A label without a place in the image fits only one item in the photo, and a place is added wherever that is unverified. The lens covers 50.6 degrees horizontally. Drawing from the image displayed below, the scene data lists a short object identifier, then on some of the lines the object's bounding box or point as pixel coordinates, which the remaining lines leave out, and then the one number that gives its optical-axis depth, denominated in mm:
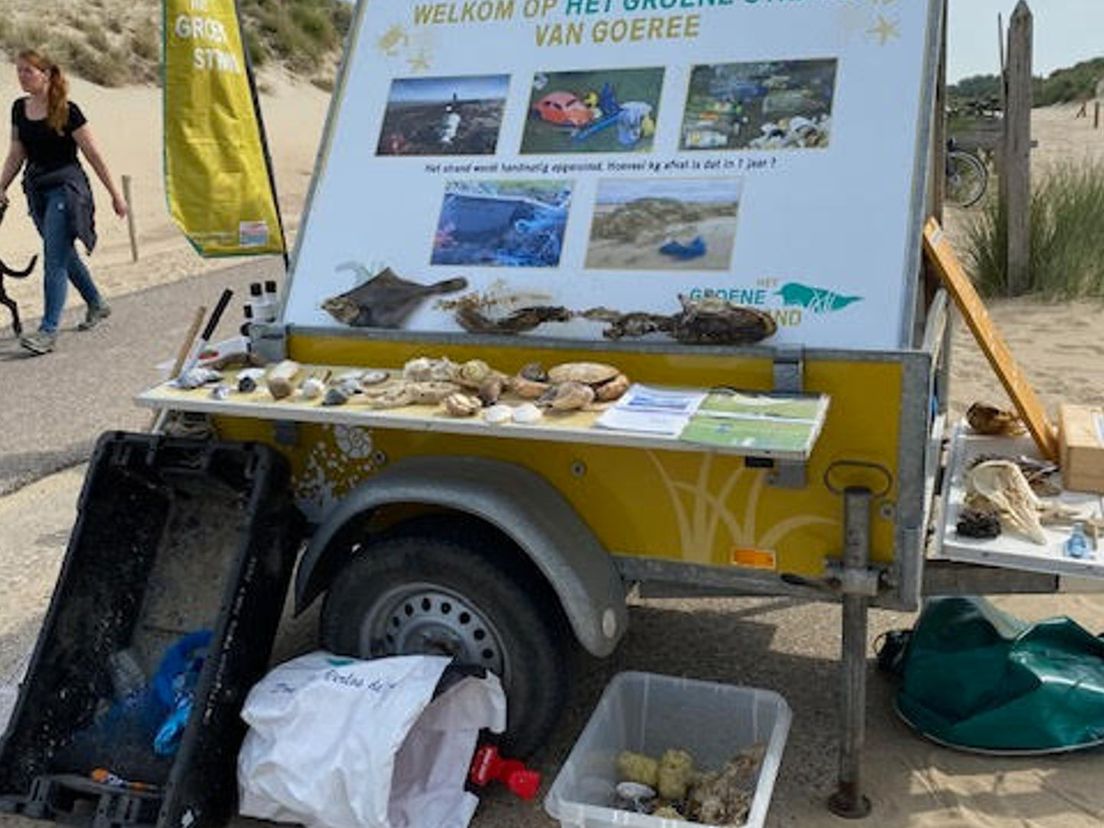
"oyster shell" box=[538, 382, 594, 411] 2961
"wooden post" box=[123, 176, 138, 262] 13914
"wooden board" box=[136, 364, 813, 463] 2689
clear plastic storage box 3236
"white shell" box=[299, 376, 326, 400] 3205
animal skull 3178
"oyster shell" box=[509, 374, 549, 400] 3096
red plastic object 3119
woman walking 8008
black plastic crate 3176
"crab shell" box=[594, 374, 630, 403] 3033
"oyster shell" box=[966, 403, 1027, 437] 4072
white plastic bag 2996
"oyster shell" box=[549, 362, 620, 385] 3072
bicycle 14148
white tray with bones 3004
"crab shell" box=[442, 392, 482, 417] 2982
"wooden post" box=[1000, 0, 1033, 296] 8930
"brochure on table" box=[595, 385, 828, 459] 2596
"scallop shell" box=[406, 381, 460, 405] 3086
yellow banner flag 4961
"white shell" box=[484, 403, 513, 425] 2891
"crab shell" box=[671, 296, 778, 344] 3100
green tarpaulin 3396
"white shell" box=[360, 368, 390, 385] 3311
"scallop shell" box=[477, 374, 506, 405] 3104
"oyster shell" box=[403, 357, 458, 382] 3229
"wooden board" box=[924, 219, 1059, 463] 3533
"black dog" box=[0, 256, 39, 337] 9000
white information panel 3135
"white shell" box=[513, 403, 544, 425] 2891
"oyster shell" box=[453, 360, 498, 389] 3168
